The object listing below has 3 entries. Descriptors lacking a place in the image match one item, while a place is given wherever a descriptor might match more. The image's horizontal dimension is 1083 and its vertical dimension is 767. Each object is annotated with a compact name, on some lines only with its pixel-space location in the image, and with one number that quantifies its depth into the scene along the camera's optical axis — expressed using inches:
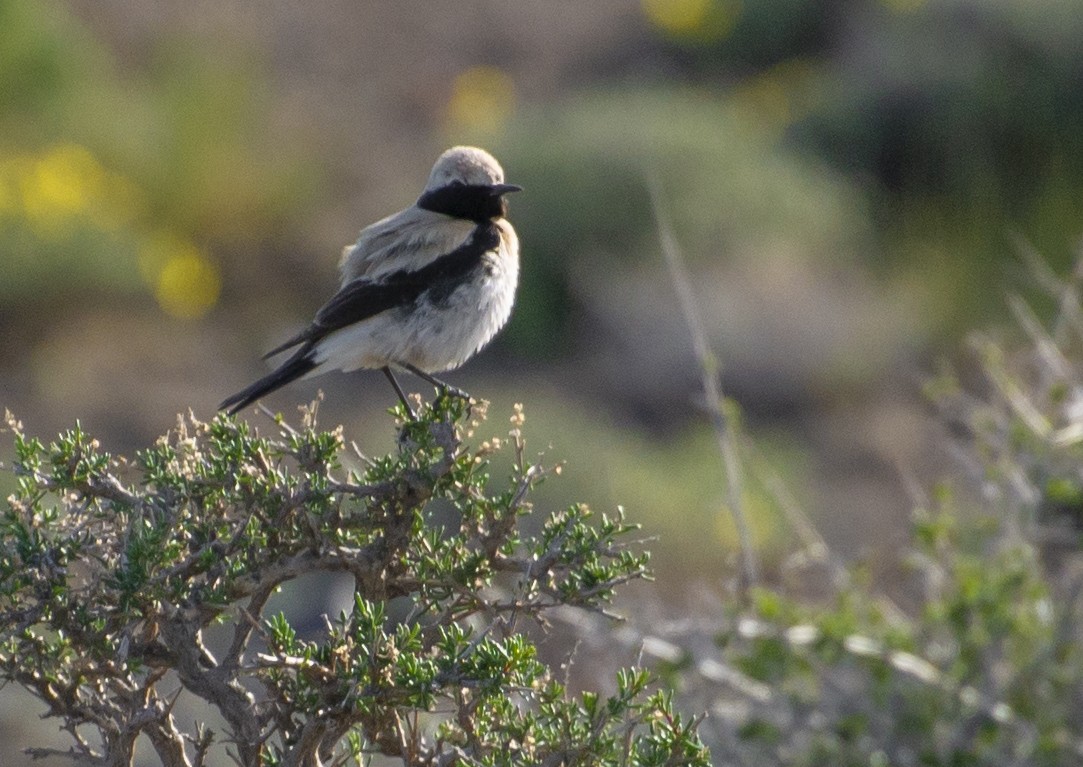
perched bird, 344.2
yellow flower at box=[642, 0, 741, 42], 1208.2
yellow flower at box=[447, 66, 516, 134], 1026.1
